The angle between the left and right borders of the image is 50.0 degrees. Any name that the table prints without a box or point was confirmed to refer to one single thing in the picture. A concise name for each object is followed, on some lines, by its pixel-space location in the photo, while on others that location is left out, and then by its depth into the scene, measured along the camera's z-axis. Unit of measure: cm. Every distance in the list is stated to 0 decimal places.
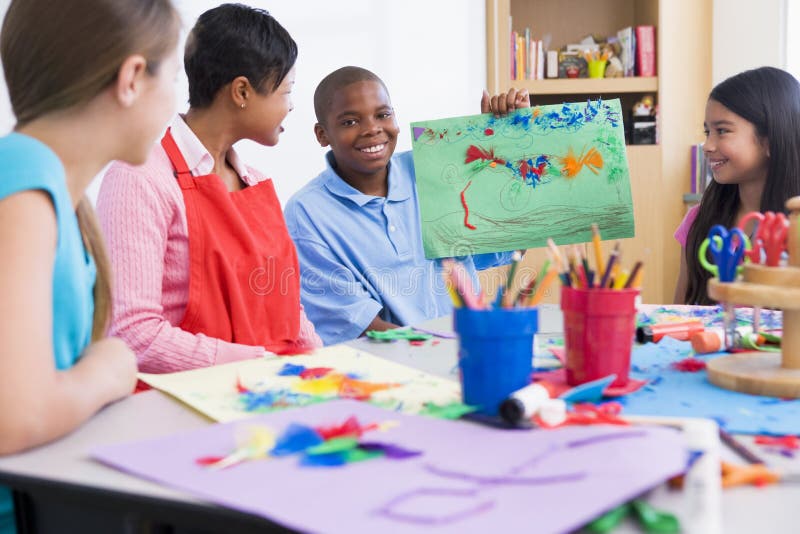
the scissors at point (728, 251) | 103
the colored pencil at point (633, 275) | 95
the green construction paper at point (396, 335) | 136
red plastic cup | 96
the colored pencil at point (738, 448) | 76
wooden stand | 96
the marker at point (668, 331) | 131
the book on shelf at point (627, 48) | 415
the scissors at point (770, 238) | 101
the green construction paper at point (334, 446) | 76
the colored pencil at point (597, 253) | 97
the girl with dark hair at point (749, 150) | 214
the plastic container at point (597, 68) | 417
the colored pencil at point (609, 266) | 95
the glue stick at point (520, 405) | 82
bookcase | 413
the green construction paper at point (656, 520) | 60
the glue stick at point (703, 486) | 61
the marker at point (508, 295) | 90
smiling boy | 199
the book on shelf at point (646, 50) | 411
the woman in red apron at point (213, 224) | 137
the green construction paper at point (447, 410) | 88
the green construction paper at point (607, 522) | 60
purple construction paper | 61
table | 66
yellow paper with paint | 96
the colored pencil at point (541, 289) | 91
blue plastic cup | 88
